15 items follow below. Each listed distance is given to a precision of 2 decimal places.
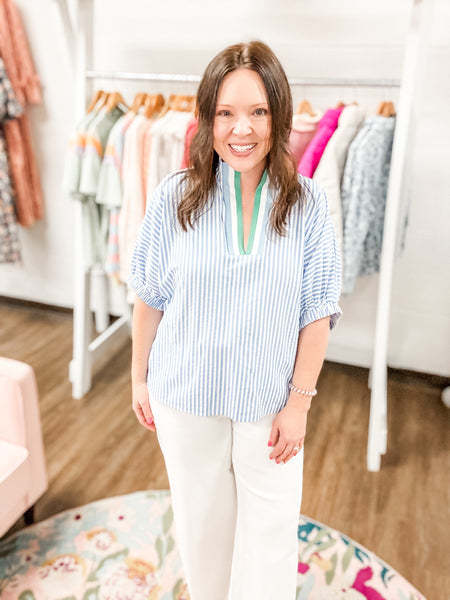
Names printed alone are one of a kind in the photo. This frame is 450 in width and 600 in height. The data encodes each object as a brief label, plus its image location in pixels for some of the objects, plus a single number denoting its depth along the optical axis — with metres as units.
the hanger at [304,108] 1.94
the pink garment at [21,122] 2.47
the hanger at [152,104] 2.05
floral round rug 1.50
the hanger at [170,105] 2.01
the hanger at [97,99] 2.08
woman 0.91
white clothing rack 1.61
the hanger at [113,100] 2.05
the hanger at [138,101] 2.06
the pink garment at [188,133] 1.85
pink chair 1.46
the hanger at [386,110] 1.81
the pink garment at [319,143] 1.77
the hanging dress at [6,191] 2.45
